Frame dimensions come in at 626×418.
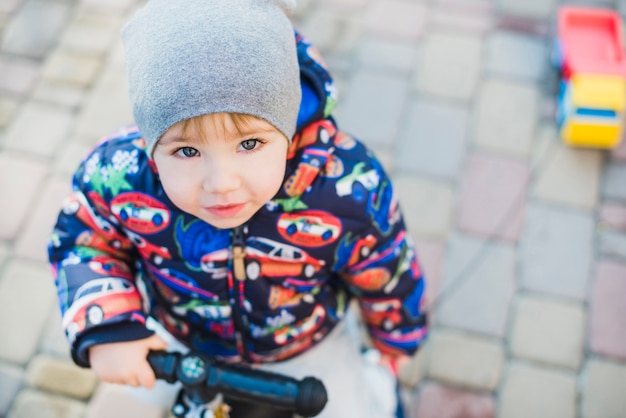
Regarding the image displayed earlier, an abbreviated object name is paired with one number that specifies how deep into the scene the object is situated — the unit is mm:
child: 1021
